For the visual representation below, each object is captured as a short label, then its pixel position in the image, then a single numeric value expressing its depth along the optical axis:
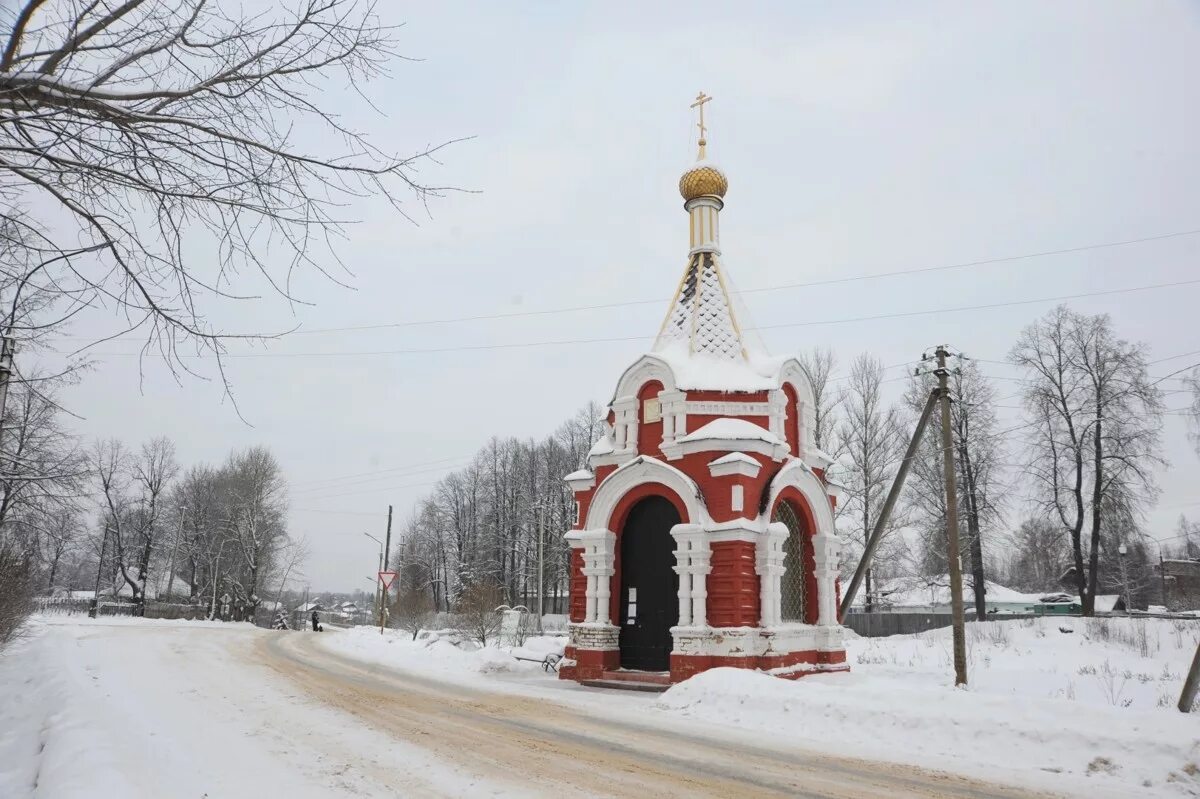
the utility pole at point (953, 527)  12.62
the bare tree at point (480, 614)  20.97
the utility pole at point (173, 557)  48.98
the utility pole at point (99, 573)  41.33
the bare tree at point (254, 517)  43.84
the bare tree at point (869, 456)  30.27
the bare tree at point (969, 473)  29.61
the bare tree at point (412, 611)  29.47
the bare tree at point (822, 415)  30.91
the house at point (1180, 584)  42.25
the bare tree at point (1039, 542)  30.61
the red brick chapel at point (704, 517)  13.41
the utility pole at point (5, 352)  9.12
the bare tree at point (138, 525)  44.06
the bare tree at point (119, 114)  3.59
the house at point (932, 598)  45.50
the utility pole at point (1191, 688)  9.52
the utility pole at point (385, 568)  28.67
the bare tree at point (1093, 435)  28.08
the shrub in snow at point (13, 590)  12.22
